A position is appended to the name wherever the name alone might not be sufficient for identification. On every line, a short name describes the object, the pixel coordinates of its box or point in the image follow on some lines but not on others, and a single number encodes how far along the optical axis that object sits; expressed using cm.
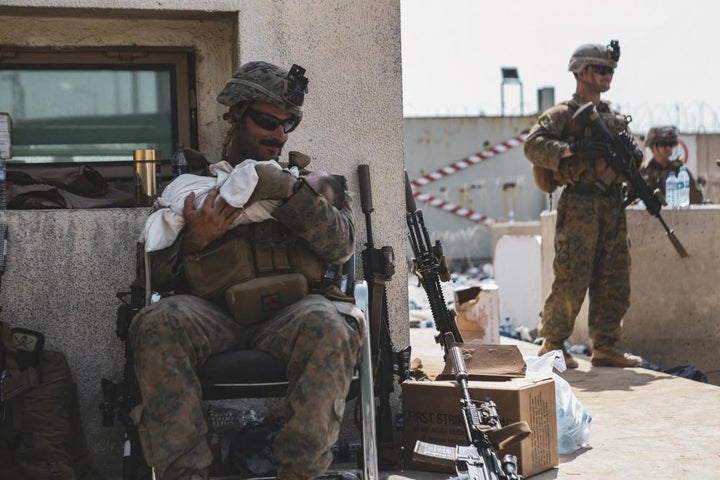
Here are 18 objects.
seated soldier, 289
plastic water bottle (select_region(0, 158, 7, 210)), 396
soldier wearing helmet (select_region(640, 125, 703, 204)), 955
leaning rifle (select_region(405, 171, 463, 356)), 443
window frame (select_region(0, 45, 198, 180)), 438
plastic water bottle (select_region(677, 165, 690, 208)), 876
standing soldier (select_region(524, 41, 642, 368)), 632
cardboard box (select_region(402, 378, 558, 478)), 377
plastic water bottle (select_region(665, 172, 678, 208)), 873
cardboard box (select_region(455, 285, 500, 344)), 677
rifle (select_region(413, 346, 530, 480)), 297
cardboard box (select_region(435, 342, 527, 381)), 399
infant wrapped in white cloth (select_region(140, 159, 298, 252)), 318
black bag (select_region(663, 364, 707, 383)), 634
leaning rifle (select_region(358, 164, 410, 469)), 389
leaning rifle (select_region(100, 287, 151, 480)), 338
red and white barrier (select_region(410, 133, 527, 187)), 1738
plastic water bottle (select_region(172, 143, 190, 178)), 402
